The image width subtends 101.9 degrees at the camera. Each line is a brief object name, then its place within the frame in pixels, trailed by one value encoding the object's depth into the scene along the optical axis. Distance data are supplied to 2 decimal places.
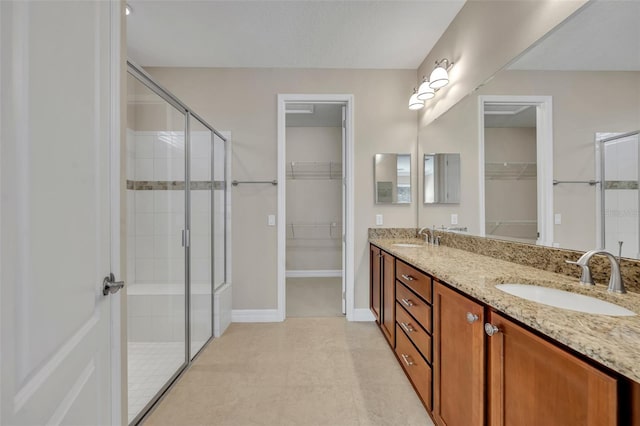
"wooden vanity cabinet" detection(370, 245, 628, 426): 0.59
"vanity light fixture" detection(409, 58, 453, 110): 2.16
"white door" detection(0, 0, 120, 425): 0.51
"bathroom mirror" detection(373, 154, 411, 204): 2.77
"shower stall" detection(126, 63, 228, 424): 1.69
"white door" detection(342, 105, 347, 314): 2.86
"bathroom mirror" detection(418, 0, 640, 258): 0.98
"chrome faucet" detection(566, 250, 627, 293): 0.94
